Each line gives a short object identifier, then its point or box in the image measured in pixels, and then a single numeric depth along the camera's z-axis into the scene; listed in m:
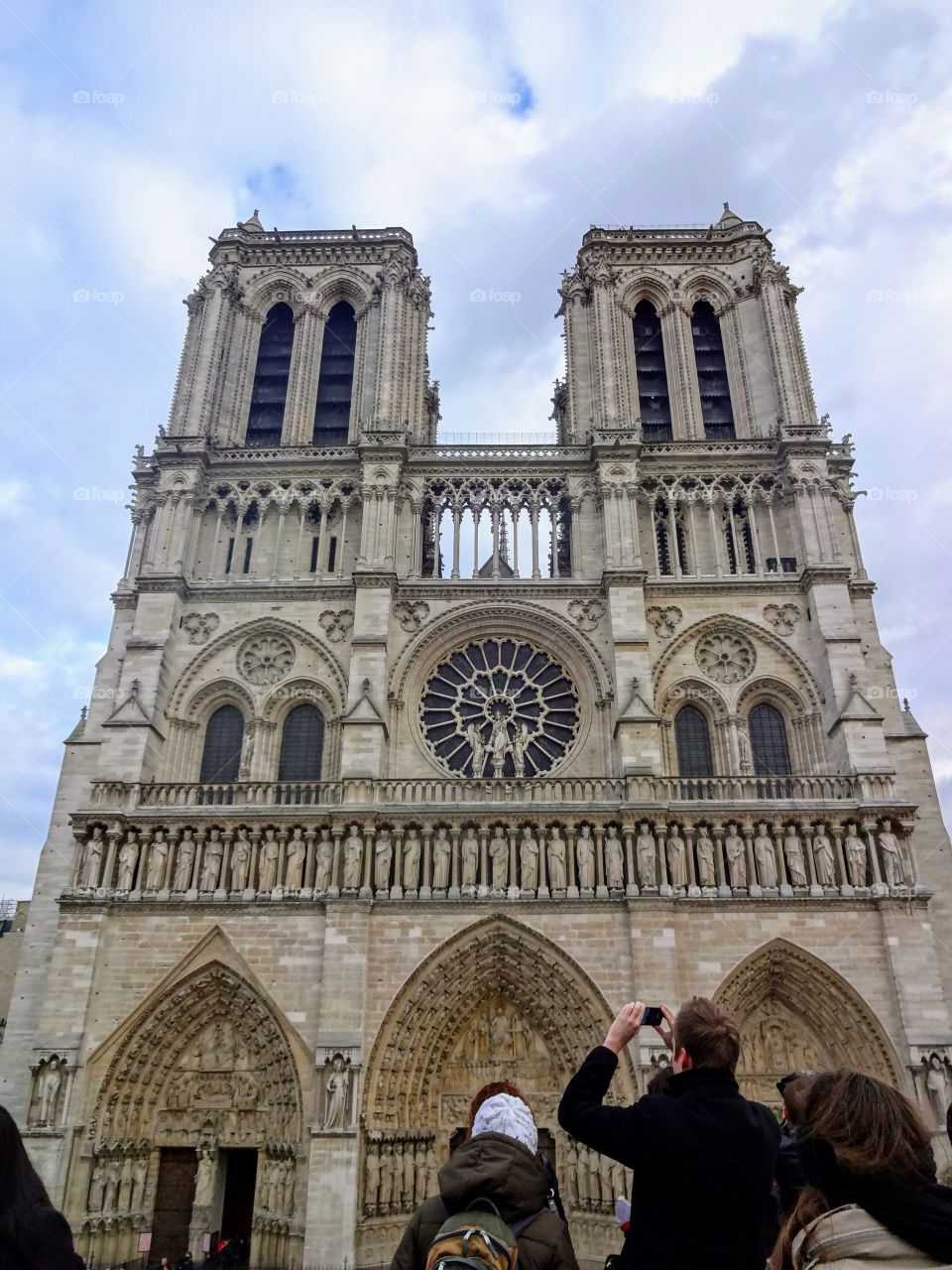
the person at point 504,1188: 2.76
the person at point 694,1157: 2.83
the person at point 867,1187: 2.10
